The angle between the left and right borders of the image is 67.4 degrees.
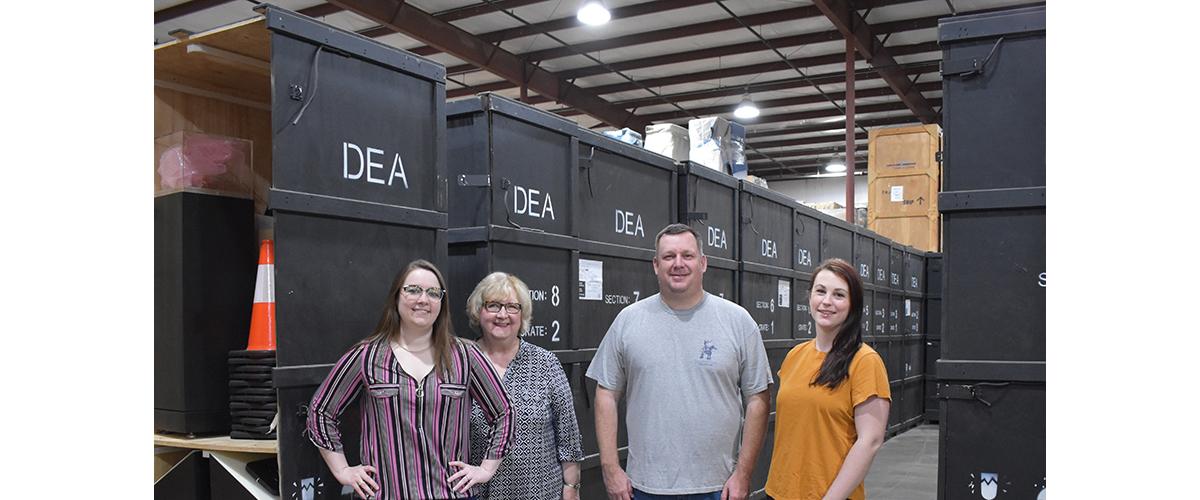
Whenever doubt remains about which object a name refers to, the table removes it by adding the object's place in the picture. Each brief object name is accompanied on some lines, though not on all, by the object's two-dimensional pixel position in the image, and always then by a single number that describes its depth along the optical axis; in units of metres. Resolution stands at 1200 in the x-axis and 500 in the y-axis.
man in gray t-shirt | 3.33
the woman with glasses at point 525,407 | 3.45
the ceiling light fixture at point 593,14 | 10.73
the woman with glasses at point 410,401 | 2.93
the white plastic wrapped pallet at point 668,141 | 6.12
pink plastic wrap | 3.74
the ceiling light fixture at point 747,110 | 15.81
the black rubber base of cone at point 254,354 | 3.53
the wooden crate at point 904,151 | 11.35
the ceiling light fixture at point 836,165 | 23.07
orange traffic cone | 3.62
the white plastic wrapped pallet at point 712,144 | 6.43
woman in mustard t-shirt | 3.04
